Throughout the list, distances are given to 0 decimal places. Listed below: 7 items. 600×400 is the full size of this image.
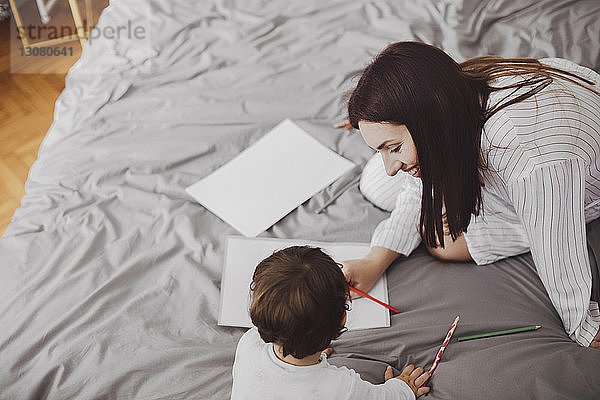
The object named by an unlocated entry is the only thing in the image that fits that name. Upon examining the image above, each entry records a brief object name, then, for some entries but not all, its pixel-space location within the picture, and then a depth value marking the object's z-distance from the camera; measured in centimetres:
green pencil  108
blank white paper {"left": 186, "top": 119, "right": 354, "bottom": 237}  132
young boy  87
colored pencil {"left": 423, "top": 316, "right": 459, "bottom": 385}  104
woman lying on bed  99
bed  105
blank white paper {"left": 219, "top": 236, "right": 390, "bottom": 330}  114
